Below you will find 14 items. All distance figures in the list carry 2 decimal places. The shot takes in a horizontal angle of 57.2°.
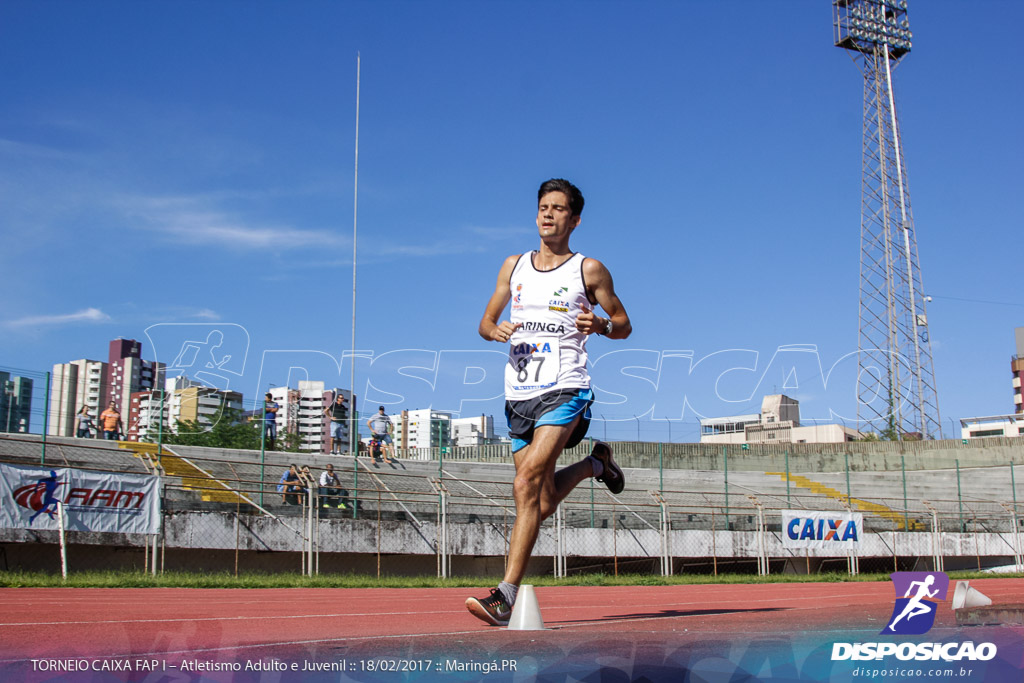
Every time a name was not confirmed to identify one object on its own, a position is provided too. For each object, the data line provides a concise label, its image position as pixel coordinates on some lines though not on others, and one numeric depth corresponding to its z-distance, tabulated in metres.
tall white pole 23.72
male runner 4.71
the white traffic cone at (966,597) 4.31
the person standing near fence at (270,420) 22.69
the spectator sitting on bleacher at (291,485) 18.94
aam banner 13.34
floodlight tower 44.22
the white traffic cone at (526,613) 3.85
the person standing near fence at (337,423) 24.59
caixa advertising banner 21.34
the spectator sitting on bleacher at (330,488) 20.25
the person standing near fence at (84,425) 21.25
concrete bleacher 19.69
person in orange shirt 22.05
